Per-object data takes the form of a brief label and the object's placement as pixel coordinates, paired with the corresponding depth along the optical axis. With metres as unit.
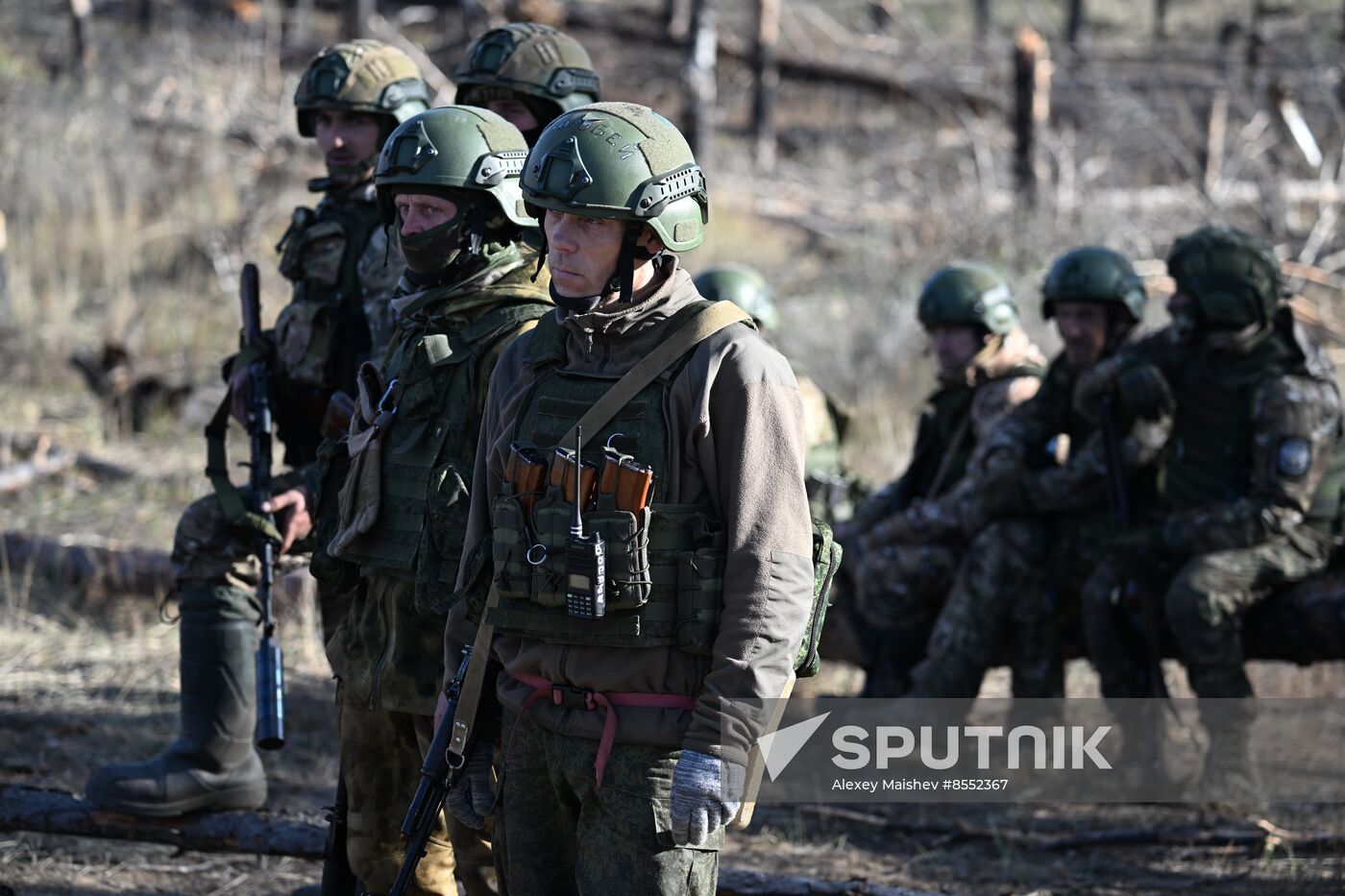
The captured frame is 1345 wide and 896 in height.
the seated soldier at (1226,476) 11.40
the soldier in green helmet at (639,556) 5.75
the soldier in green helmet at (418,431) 7.46
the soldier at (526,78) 10.93
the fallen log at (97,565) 15.48
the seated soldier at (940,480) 13.29
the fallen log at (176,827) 9.42
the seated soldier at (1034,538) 12.80
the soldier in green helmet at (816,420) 13.92
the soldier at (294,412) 9.73
